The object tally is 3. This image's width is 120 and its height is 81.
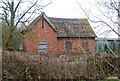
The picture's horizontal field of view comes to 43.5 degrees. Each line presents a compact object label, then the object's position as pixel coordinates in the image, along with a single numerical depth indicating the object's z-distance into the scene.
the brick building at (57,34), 16.38
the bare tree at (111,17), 9.95
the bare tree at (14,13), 9.91
